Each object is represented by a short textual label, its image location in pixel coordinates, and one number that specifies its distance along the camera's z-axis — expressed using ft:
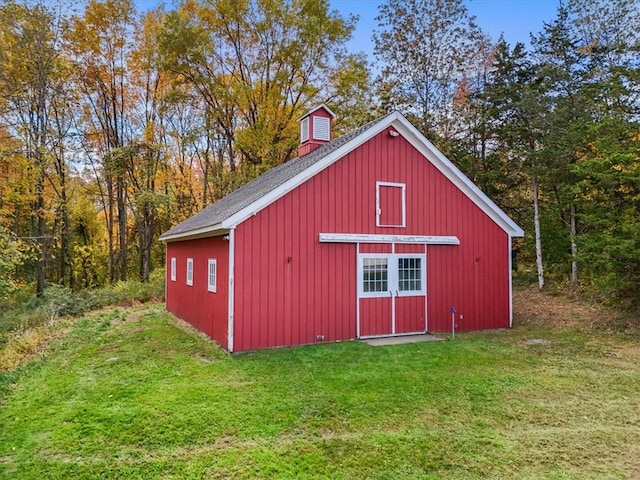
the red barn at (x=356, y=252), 26.84
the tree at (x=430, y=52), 59.88
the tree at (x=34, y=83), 42.86
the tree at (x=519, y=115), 47.98
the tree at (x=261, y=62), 62.75
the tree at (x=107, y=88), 61.00
